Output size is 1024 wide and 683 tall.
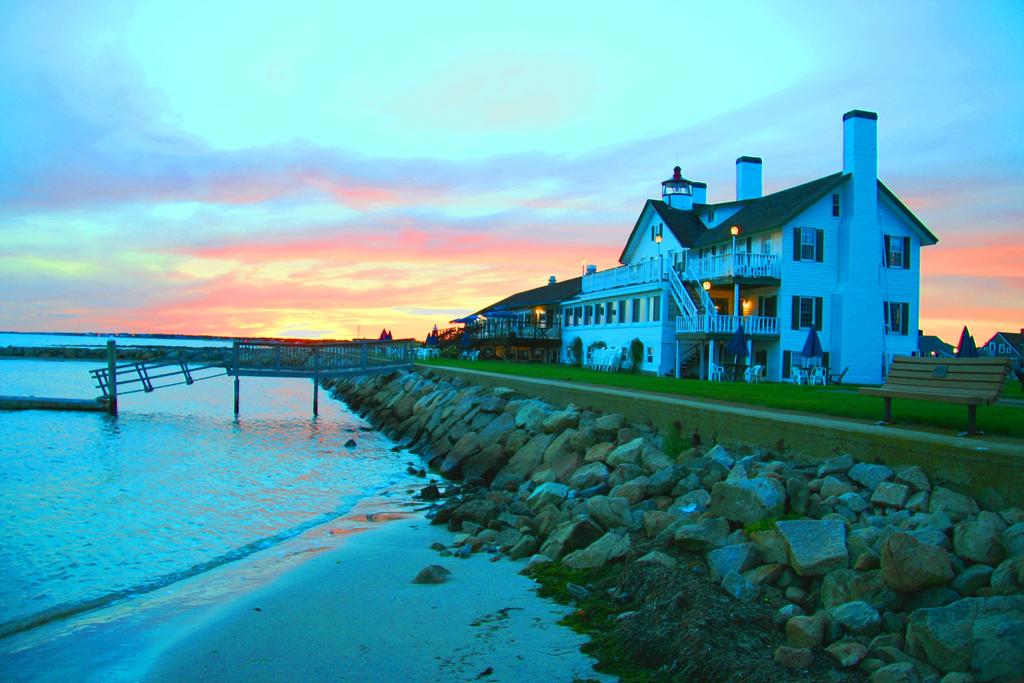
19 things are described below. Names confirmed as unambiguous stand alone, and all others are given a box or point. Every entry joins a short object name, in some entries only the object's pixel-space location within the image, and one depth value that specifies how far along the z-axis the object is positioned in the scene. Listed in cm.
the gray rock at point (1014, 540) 577
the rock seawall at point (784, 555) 514
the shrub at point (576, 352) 4172
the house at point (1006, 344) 5752
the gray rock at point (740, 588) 635
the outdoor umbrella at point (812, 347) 2673
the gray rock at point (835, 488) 774
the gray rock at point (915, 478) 726
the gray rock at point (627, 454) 1152
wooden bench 820
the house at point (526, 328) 4619
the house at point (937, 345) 5284
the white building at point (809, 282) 2958
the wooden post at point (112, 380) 3285
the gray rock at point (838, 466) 823
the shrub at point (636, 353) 3400
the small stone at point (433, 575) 839
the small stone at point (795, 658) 515
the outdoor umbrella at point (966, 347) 2519
